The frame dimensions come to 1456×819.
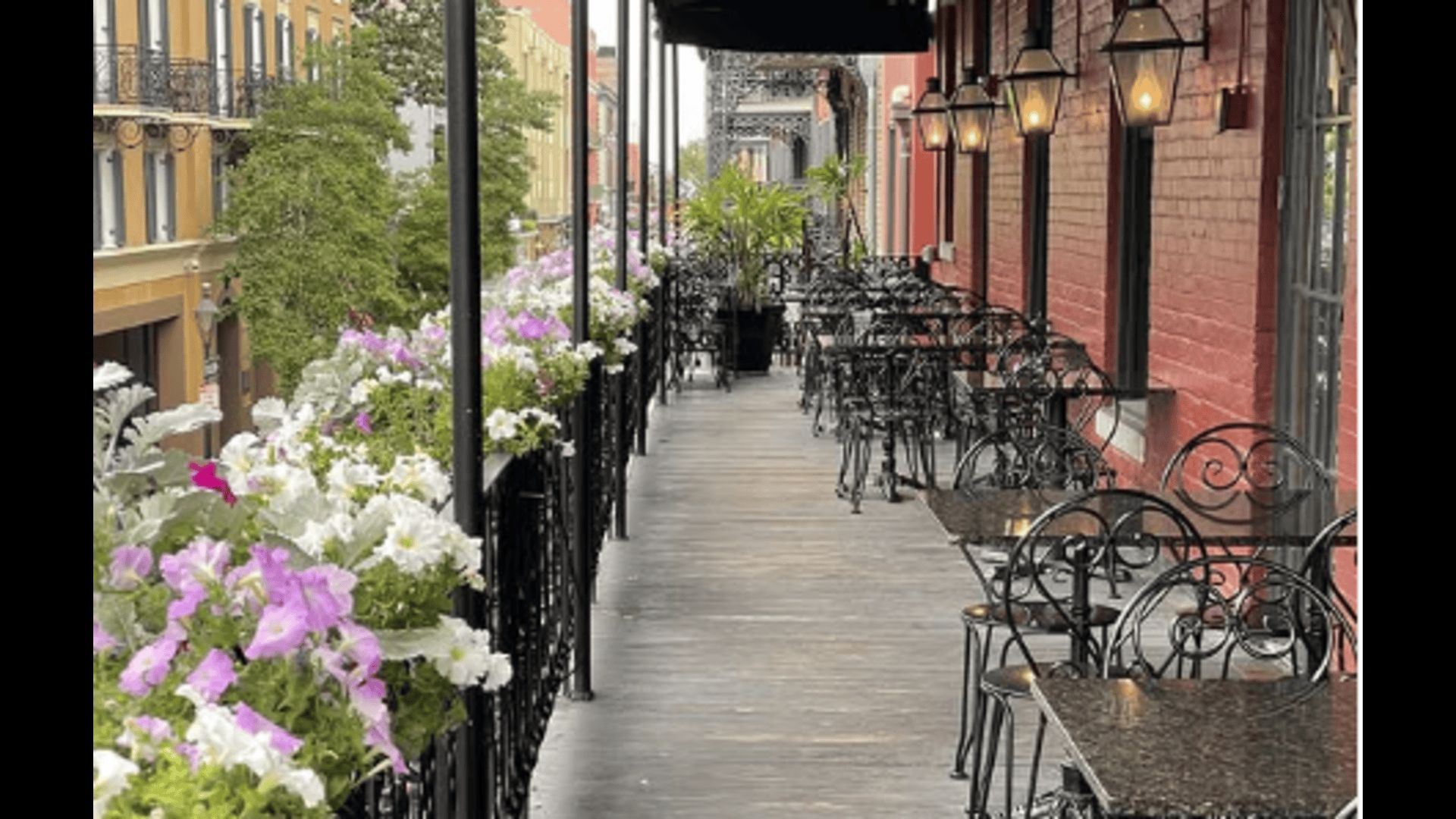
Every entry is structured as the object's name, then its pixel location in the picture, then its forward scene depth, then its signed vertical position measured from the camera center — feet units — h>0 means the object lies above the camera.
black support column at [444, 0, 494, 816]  9.36 -0.34
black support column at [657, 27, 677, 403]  41.25 +0.83
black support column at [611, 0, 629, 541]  23.30 -0.41
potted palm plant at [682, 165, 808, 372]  47.42 -0.49
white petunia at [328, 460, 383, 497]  7.59 -1.09
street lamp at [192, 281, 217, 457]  90.15 -6.14
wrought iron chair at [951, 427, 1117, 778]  14.80 -2.66
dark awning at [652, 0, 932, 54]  36.37 +3.76
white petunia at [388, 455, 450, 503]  7.86 -1.12
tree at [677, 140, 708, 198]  238.80 +7.26
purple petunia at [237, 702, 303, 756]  4.91 -1.35
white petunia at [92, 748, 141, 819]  4.22 -1.26
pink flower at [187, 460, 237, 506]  6.84 -0.99
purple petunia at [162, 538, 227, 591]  5.52 -1.04
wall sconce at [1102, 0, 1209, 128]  19.77 +1.55
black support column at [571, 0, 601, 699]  17.02 -1.16
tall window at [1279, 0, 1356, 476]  17.61 -0.11
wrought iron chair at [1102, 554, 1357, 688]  10.24 -2.35
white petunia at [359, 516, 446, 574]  6.48 -1.16
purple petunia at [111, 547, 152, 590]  5.64 -1.06
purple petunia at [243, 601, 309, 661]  5.36 -1.20
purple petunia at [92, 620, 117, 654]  5.40 -1.23
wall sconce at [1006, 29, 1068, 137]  24.31 +1.58
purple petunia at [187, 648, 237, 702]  5.15 -1.27
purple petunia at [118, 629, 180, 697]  5.18 -1.26
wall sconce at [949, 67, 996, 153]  31.50 +1.57
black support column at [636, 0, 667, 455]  30.81 +0.58
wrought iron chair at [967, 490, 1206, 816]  12.72 -2.61
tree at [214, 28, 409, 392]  102.17 -0.36
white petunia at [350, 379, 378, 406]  12.48 -1.21
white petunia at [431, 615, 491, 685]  6.38 -1.52
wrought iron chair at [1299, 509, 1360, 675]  12.07 -2.29
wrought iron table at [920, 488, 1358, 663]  13.78 -2.45
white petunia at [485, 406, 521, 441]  12.28 -1.40
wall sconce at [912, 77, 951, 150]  38.81 +1.93
